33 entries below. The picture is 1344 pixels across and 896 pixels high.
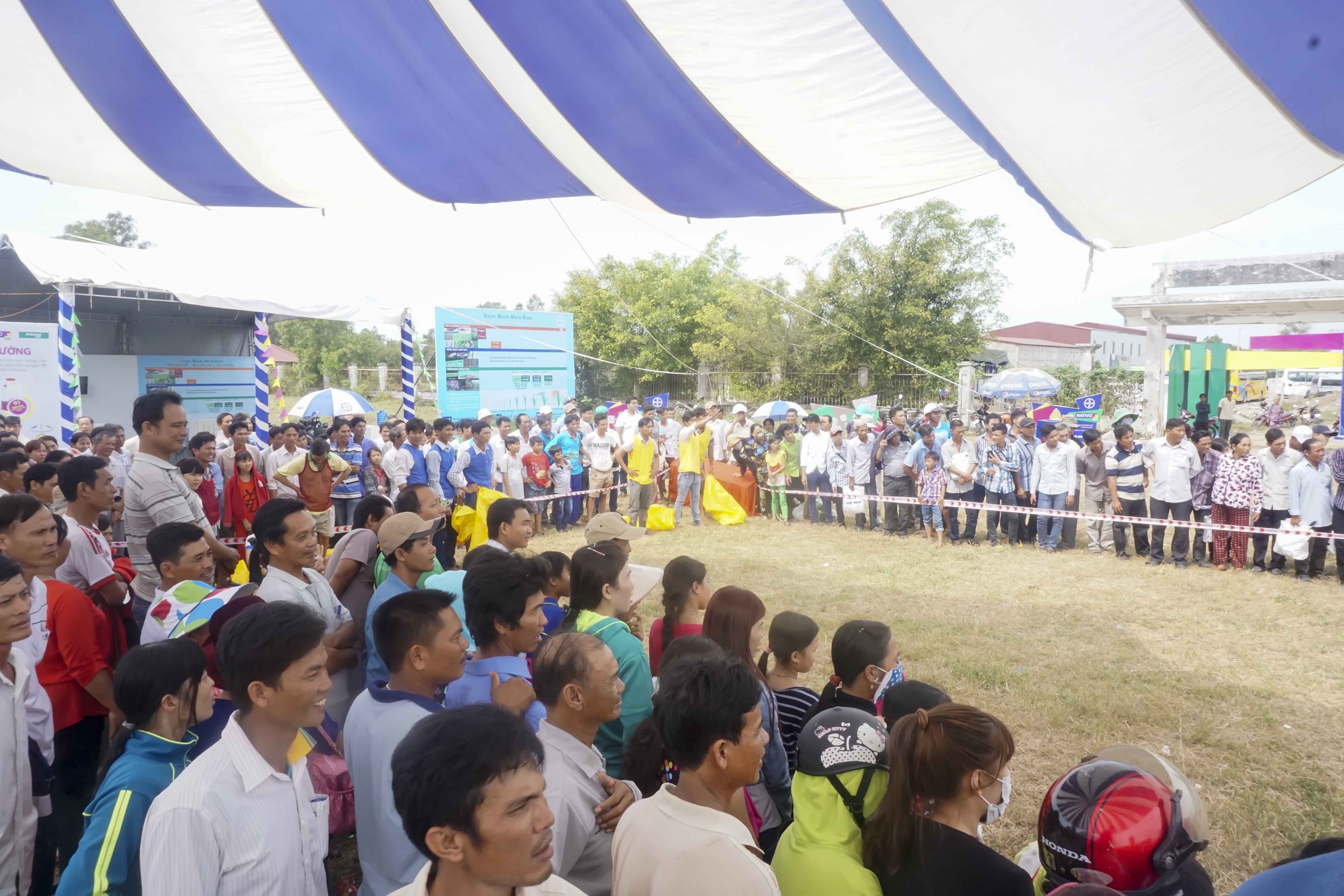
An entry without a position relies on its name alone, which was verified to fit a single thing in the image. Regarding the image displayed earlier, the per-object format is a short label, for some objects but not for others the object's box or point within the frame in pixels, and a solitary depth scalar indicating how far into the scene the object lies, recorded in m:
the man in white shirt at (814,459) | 11.14
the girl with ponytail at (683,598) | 3.28
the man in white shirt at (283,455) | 7.83
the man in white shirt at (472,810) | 1.23
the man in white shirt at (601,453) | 11.05
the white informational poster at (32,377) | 10.81
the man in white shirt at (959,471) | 9.90
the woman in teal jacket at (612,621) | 2.60
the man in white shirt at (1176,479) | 8.38
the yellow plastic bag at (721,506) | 11.26
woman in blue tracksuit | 1.61
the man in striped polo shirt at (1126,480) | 8.78
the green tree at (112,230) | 43.38
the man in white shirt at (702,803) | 1.47
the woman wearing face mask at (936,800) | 1.70
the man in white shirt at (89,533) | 3.27
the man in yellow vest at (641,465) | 10.55
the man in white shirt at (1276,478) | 7.89
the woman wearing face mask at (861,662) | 2.72
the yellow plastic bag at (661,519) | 10.92
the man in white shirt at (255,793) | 1.44
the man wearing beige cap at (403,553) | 3.29
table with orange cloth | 11.70
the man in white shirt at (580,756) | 1.88
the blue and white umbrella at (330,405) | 18.20
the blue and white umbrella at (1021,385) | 21.05
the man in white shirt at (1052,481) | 9.20
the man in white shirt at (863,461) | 10.85
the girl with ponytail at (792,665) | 2.69
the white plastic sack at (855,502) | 10.64
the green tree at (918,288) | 22.94
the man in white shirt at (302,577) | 3.01
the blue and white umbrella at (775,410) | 16.19
